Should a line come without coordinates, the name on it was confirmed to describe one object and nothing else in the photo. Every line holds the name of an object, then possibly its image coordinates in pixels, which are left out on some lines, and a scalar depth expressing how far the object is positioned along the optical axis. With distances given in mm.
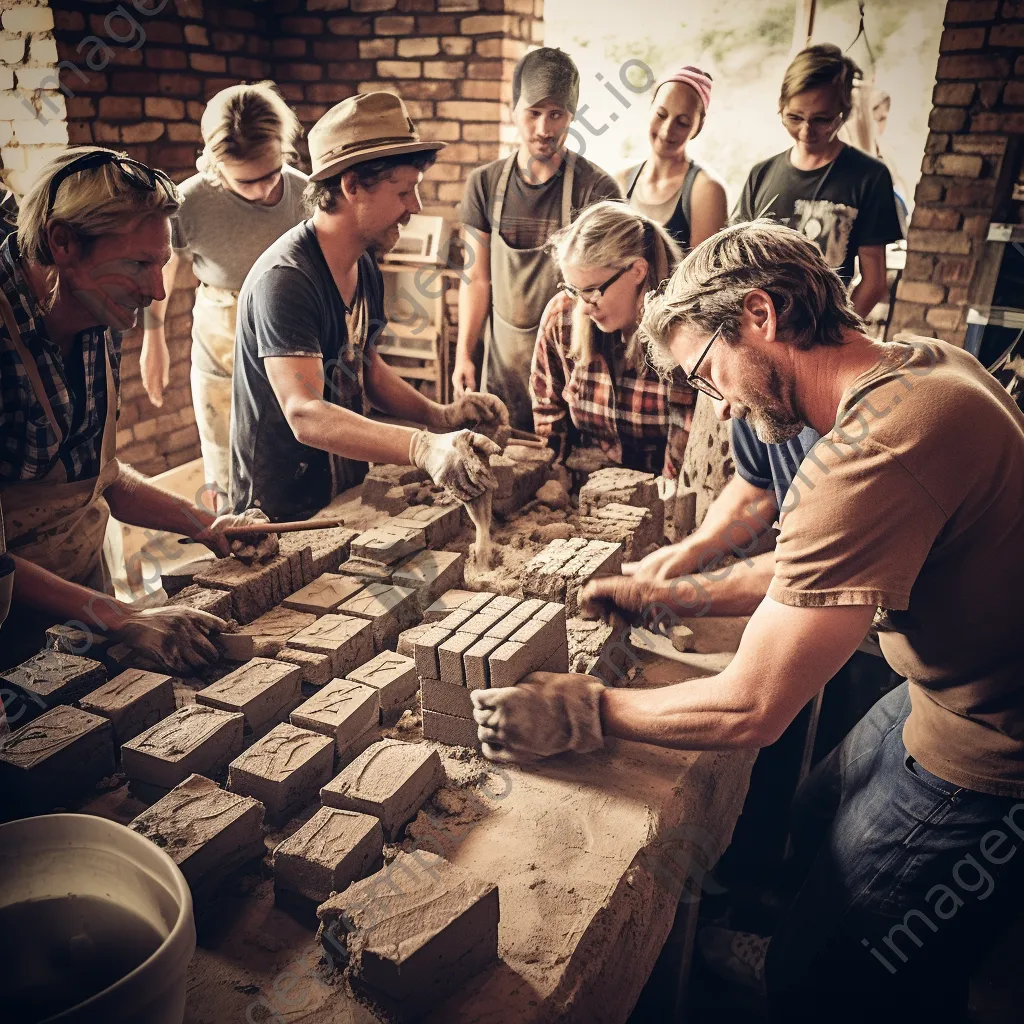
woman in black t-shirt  4539
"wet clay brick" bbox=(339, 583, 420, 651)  2770
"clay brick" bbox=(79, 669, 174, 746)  2246
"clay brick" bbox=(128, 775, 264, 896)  1784
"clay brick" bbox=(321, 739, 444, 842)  1986
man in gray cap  4539
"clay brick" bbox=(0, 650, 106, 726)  2322
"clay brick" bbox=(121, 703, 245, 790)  2062
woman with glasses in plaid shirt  3594
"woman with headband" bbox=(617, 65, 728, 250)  4703
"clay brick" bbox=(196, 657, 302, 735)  2303
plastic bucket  1357
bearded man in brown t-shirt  1786
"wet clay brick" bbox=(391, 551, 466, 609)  2967
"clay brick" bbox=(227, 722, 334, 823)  2043
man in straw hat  3203
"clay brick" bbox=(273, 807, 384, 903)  1787
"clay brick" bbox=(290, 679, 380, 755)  2234
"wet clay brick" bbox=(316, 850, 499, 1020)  1573
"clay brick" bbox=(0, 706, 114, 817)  2021
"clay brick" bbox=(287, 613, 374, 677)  2582
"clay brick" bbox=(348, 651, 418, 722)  2461
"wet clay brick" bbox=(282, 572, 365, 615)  2842
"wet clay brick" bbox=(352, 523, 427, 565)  3066
